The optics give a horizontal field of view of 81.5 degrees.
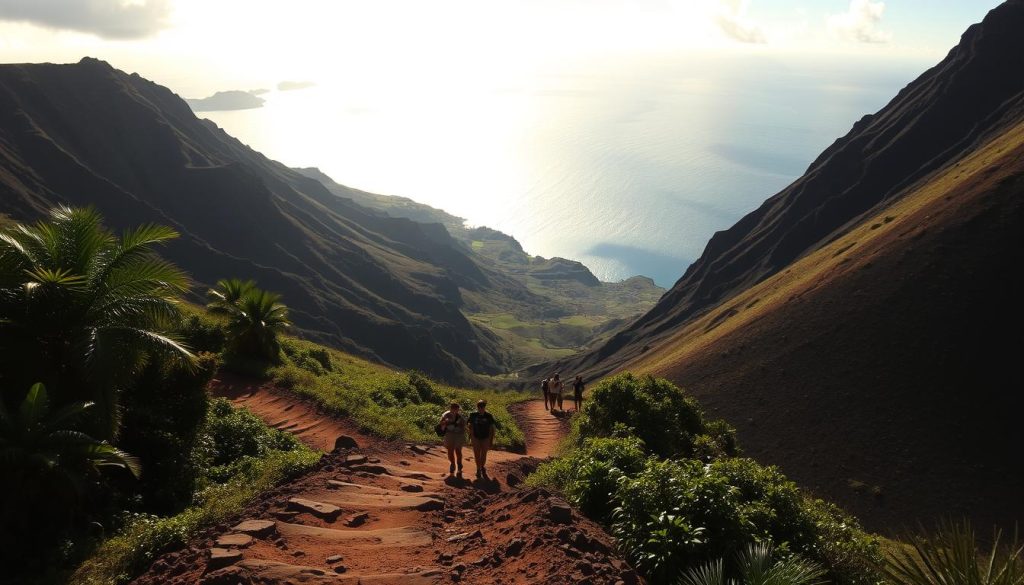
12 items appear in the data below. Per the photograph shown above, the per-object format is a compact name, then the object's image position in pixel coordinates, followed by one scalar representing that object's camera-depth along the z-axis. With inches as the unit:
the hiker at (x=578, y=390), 1081.9
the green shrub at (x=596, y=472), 369.4
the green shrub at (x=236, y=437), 531.5
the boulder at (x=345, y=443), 549.2
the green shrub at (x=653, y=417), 703.1
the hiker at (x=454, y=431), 524.1
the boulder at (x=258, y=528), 335.0
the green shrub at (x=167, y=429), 445.1
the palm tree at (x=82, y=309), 404.2
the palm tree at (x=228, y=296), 862.5
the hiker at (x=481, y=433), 517.3
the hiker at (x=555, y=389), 1119.0
